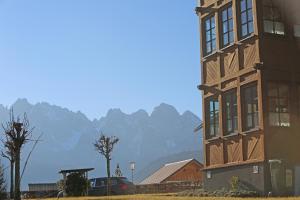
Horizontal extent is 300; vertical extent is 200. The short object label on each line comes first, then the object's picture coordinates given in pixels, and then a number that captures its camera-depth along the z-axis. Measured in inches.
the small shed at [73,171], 1438.2
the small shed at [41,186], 2225.8
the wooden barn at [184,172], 2949.1
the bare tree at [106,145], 2090.3
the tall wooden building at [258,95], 1063.6
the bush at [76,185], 1446.9
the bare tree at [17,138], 975.6
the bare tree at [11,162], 1329.4
